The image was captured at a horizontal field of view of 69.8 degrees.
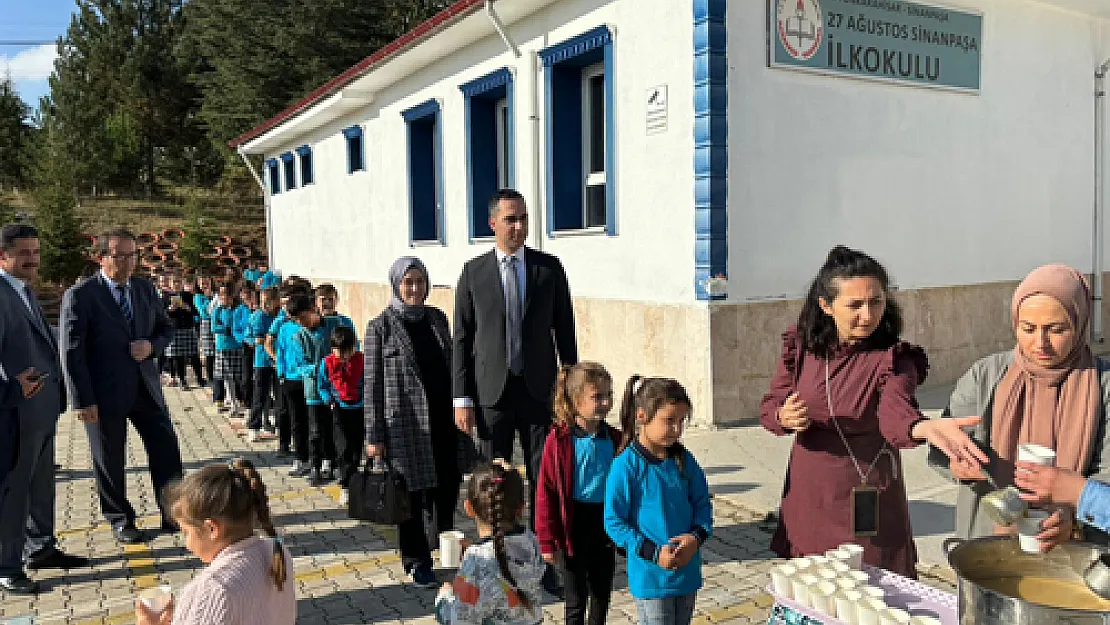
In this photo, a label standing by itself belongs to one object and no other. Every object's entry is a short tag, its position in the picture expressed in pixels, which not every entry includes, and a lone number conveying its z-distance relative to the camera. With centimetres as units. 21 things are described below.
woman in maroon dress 259
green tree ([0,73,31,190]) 4053
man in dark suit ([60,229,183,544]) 478
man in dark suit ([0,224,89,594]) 426
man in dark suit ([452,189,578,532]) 402
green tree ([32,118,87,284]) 2456
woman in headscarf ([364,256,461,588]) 406
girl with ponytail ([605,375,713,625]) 268
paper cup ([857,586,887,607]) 220
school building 710
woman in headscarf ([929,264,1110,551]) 212
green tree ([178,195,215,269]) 2825
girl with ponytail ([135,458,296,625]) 212
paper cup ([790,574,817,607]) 226
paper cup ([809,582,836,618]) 220
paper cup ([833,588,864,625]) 214
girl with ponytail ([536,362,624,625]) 318
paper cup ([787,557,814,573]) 238
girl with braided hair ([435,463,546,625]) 251
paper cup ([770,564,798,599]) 233
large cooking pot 189
